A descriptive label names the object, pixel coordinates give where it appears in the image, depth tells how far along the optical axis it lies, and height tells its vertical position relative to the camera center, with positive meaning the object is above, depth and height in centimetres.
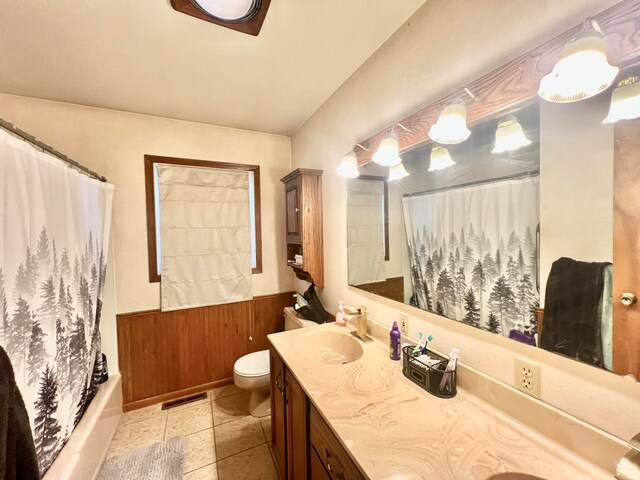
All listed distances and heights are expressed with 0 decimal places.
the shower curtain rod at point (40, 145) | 93 +42
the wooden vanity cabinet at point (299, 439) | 82 -81
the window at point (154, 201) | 216 +32
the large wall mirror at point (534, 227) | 63 +1
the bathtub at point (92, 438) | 125 -111
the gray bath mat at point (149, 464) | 154 -142
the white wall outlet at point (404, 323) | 128 -46
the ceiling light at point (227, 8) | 112 +103
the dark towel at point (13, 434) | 75 -60
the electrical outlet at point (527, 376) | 79 -47
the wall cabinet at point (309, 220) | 198 +12
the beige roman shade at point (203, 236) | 222 +1
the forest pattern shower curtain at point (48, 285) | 98 -20
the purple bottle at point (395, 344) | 122 -53
